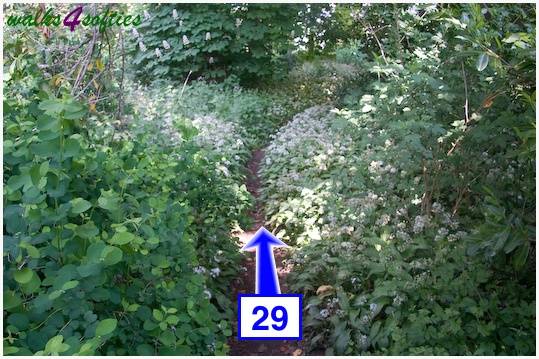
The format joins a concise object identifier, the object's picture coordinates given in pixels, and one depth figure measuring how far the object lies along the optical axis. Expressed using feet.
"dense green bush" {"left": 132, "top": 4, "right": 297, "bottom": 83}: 35.27
